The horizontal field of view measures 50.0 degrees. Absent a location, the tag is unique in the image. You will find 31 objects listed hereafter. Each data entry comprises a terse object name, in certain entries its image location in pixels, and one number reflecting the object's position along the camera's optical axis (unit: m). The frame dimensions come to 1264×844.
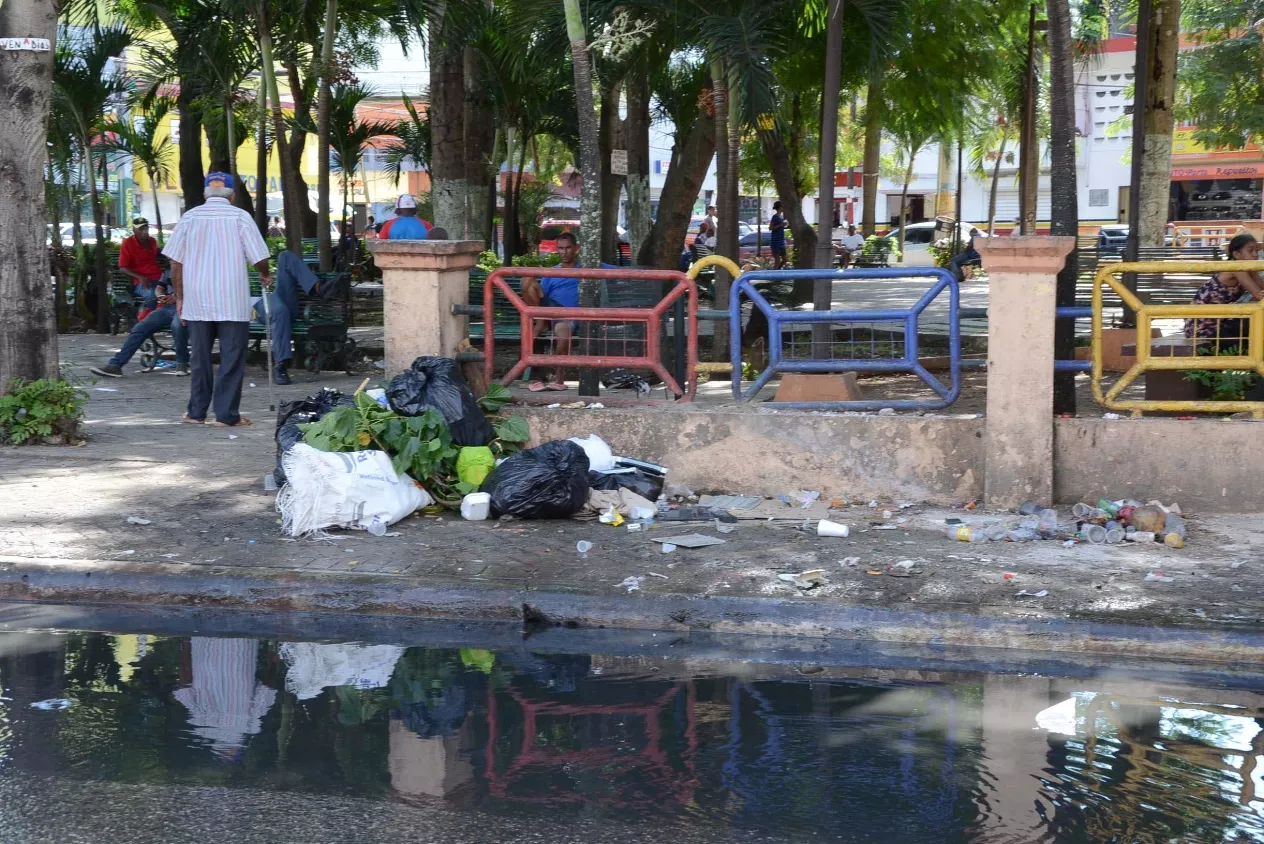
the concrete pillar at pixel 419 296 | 8.51
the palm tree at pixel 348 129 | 26.62
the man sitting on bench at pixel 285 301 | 13.75
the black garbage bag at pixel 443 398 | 8.04
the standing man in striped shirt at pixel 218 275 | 10.14
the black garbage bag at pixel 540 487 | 7.64
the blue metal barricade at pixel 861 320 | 7.88
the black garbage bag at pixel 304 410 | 8.19
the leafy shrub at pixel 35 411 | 9.62
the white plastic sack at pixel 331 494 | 7.33
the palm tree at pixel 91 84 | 19.39
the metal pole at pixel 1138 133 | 13.17
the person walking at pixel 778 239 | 28.75
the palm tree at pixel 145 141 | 25.91
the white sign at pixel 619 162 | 13.66
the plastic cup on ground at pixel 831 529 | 7.31
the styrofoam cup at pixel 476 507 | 7.72
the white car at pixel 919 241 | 42.62
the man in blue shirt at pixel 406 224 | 13.52
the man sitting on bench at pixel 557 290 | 11.28
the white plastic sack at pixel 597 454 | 8.10
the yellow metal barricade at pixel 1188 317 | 7.49
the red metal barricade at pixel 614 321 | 8.20
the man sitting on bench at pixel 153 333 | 14.01
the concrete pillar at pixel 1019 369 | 7.53
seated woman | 8.45
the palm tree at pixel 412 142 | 30.25
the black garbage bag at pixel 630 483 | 7.98
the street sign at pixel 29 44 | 9.30
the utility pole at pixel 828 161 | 11.66
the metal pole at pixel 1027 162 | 18.02
